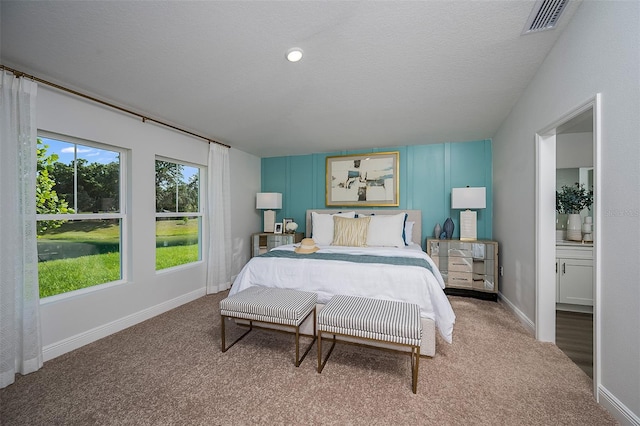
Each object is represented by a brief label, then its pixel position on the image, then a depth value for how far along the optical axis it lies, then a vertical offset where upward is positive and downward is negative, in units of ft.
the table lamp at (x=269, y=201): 15.48 +0.70
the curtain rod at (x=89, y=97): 6.34 +3.68
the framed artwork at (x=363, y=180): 14.52 +1.96
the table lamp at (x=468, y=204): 12.17 +0.35
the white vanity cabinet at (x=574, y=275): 9.66 -2.60
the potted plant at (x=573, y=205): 9.78 +0.24
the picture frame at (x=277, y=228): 15.89 -1.05
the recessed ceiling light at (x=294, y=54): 5.88 +3.88
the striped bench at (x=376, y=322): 5.57 -2.64
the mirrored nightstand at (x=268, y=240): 14.92 -1.76
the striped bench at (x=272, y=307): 6.56 -2.66
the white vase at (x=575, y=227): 10.14 -0.68
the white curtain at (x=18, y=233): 6.01 -0.53
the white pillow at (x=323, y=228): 12.69 -0.86
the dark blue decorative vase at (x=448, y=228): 12.94 -0.89
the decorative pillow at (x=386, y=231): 11.53 -0.94
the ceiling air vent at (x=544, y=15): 4.78 +4.06
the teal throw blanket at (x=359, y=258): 8.17 -1.68
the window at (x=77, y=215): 7.50 -0.07
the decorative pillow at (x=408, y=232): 12.44 -1.07
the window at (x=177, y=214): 10.94 -0.10
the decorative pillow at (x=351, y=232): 11.70 -0.99
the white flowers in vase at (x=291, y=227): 15.25 -0.95
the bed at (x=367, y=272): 7.01 -1.97
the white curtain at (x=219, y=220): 12.65 -0.42
